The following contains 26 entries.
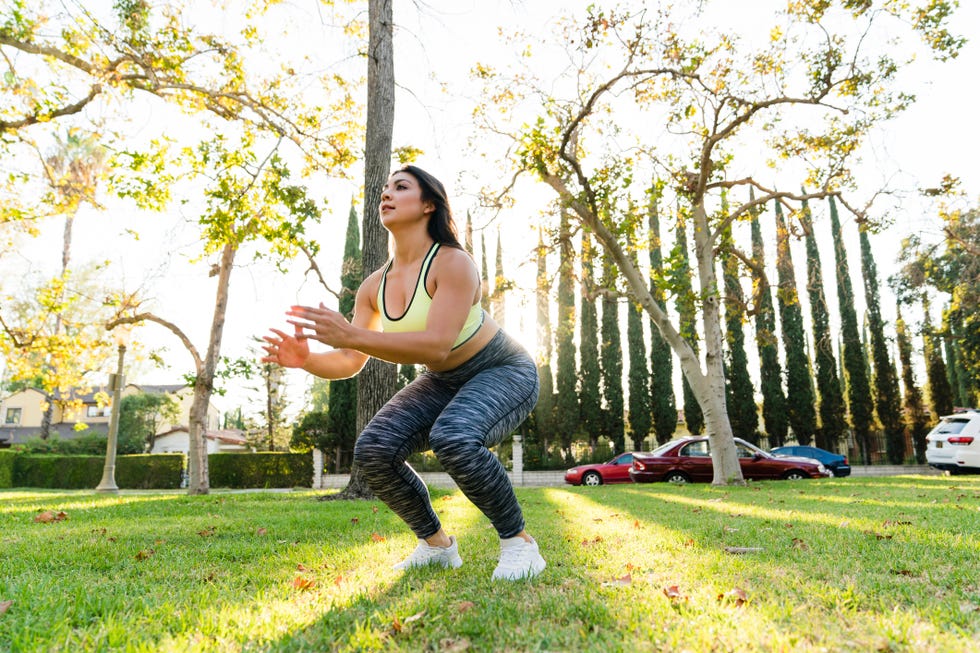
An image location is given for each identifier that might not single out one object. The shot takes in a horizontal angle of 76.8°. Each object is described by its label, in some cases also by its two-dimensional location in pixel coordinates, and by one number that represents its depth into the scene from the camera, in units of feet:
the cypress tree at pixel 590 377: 109.50
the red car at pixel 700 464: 56.70
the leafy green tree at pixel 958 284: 67.00
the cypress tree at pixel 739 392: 105.19
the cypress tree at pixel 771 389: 106.52
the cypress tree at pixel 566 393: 109.29
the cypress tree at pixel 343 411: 98.17
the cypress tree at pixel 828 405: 103.45
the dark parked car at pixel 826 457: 77.10
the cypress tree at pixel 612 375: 108.47
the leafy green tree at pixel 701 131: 37.37
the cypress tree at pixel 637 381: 109.09
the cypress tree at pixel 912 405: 103.40
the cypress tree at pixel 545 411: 112.57
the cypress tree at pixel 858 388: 105.70
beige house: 168.76
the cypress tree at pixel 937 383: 103.55
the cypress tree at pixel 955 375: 113.60
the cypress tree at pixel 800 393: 105.70
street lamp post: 56.29
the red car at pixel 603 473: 67.72
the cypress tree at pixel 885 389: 103.86
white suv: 54.95
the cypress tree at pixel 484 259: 120.16
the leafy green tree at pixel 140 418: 121.46
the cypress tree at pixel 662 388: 108.99
